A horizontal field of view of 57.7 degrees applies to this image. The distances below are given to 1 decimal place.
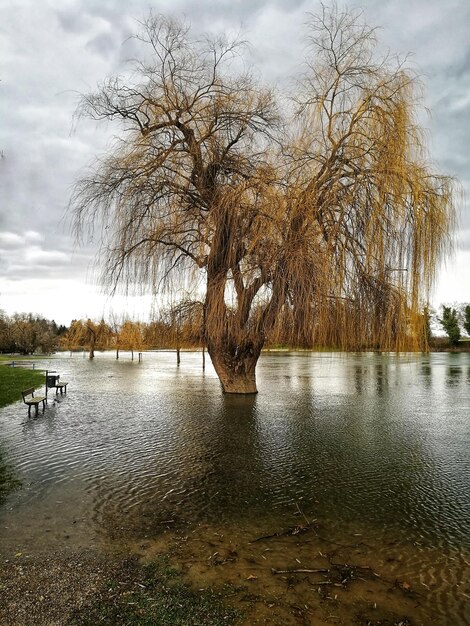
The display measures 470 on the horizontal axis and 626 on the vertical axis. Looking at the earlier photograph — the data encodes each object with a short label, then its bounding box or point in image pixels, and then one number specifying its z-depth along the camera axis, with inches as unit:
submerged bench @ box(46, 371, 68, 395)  586.8
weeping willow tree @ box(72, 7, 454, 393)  348.8
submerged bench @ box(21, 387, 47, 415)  419.9
